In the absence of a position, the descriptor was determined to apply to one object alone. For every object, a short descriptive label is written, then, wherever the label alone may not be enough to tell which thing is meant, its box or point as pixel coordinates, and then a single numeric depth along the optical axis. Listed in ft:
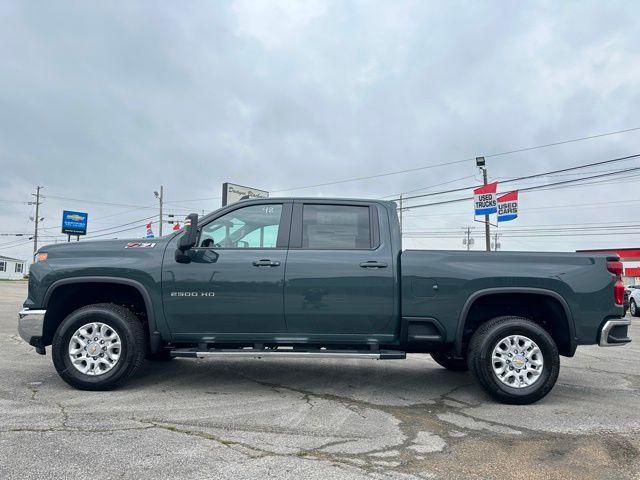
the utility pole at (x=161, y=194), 168.31
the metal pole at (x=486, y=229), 88.94
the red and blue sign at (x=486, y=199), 83.87
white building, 237.45
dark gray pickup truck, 16.19
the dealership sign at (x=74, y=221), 178.03
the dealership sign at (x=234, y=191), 59.82
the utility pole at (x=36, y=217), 214.90
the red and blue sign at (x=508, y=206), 81.30
